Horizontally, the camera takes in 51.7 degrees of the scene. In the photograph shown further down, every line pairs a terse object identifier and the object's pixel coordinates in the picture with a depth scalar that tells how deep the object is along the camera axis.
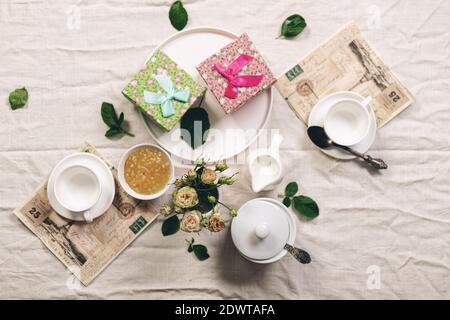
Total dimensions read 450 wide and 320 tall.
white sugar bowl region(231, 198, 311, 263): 1.09
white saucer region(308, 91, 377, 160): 1.18
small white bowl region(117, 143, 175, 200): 1.12
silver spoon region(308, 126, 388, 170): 1.17
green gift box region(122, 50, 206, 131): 1.10
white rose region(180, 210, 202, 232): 0.93
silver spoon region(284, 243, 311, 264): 1.12
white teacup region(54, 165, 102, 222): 1.11
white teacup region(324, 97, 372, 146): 1.15
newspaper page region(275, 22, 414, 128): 1.21
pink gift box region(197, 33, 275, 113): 1.11
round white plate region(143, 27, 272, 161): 1.16
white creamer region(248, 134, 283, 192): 1.14
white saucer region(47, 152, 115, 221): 1.15
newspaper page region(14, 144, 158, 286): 1.19
